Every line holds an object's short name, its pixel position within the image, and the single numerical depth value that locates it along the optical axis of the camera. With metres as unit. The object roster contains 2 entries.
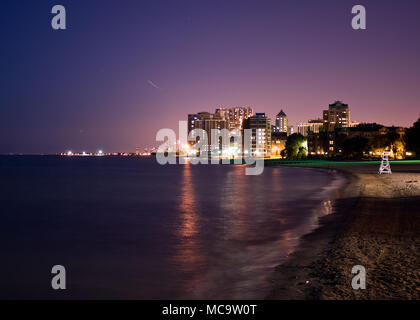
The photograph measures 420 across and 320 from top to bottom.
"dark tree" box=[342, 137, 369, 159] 136.50
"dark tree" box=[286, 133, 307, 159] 158.88
